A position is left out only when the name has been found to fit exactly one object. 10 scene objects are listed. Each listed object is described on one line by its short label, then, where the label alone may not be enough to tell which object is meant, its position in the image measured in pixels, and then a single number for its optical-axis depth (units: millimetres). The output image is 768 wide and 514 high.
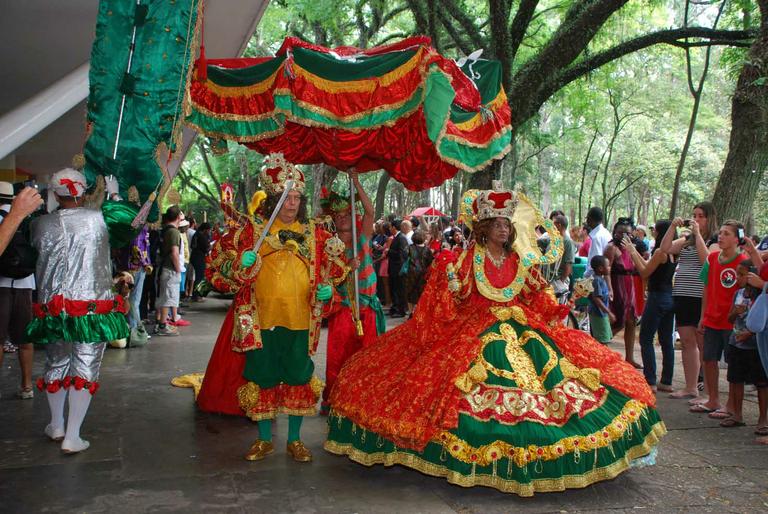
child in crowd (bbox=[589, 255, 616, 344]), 8742
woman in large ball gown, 4211
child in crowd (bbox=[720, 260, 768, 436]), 5809
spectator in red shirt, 6234
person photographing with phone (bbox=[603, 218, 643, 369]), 8625
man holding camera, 5352
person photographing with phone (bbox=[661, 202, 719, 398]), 6891
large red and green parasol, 5133
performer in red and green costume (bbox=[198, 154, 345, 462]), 4883
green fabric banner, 4266
